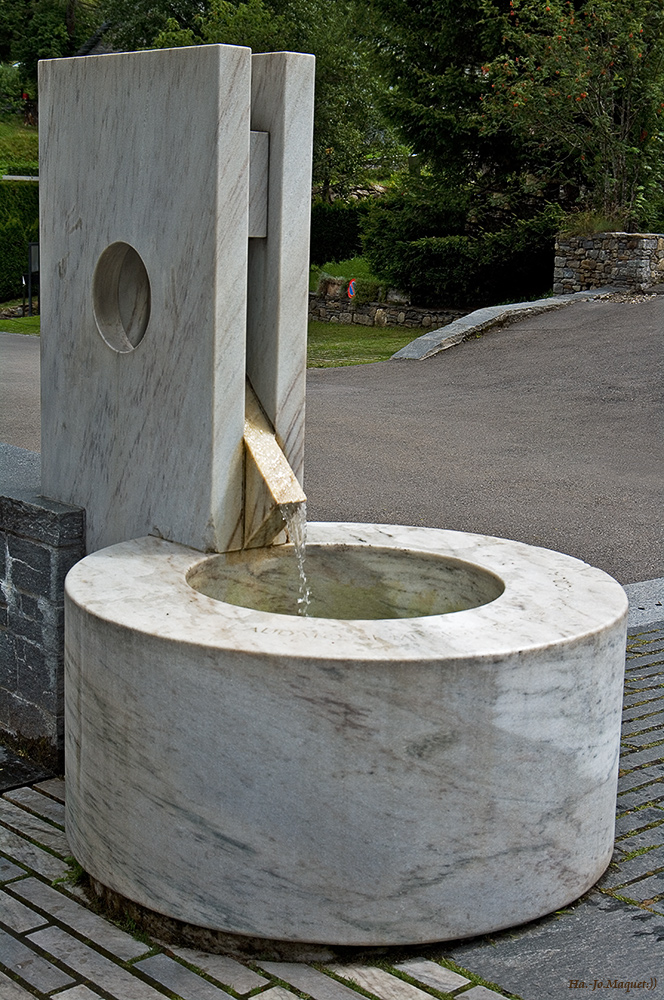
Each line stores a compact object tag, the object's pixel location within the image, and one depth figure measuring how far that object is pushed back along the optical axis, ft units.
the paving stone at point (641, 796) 13.12
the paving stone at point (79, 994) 9.36
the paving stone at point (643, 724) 15.05
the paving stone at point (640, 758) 14.08
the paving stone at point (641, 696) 15.96
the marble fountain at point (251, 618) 9.61
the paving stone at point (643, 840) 12.17
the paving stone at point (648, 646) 18.04
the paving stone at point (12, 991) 9.37
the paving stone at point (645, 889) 11.16
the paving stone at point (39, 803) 12.62
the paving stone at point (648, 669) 16.93
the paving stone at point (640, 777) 13.55
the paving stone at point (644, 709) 15.55
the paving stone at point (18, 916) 10.42
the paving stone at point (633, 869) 11.44
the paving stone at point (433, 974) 9.60
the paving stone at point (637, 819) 12.57
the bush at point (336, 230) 83.05
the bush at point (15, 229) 81.20
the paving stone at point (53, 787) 13.14
